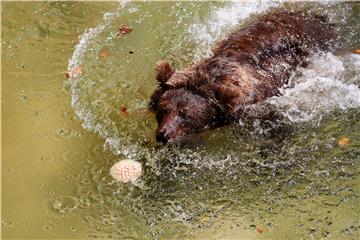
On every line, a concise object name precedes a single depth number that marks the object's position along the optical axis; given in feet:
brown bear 34.81
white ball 32.73
